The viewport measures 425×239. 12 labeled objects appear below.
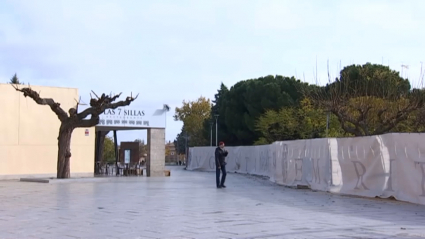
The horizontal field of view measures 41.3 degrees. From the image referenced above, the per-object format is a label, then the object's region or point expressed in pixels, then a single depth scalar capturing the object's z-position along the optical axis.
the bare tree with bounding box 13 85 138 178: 24.73
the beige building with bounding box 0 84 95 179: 27.55
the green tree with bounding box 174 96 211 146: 72.19
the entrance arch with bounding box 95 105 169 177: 31.16
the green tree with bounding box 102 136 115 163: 61.41
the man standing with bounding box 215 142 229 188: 20.52
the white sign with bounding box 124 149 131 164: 37.03
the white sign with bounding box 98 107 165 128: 30.27
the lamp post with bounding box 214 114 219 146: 55.41
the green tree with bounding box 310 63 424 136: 22.91
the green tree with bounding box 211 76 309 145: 50.09
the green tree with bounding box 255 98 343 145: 38.53
